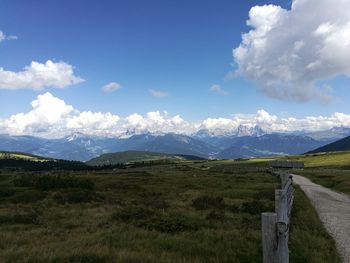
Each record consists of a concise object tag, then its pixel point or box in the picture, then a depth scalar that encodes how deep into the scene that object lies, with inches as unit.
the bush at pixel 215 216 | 876.6
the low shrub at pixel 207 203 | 1133.9
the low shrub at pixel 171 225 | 689.6
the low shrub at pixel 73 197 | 1375.2
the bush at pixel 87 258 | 434.3
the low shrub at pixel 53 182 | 1952.5
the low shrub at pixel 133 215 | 849.8
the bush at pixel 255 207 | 1000.3
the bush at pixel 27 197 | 1392.3
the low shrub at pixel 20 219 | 882.1
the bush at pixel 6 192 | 1560.0
